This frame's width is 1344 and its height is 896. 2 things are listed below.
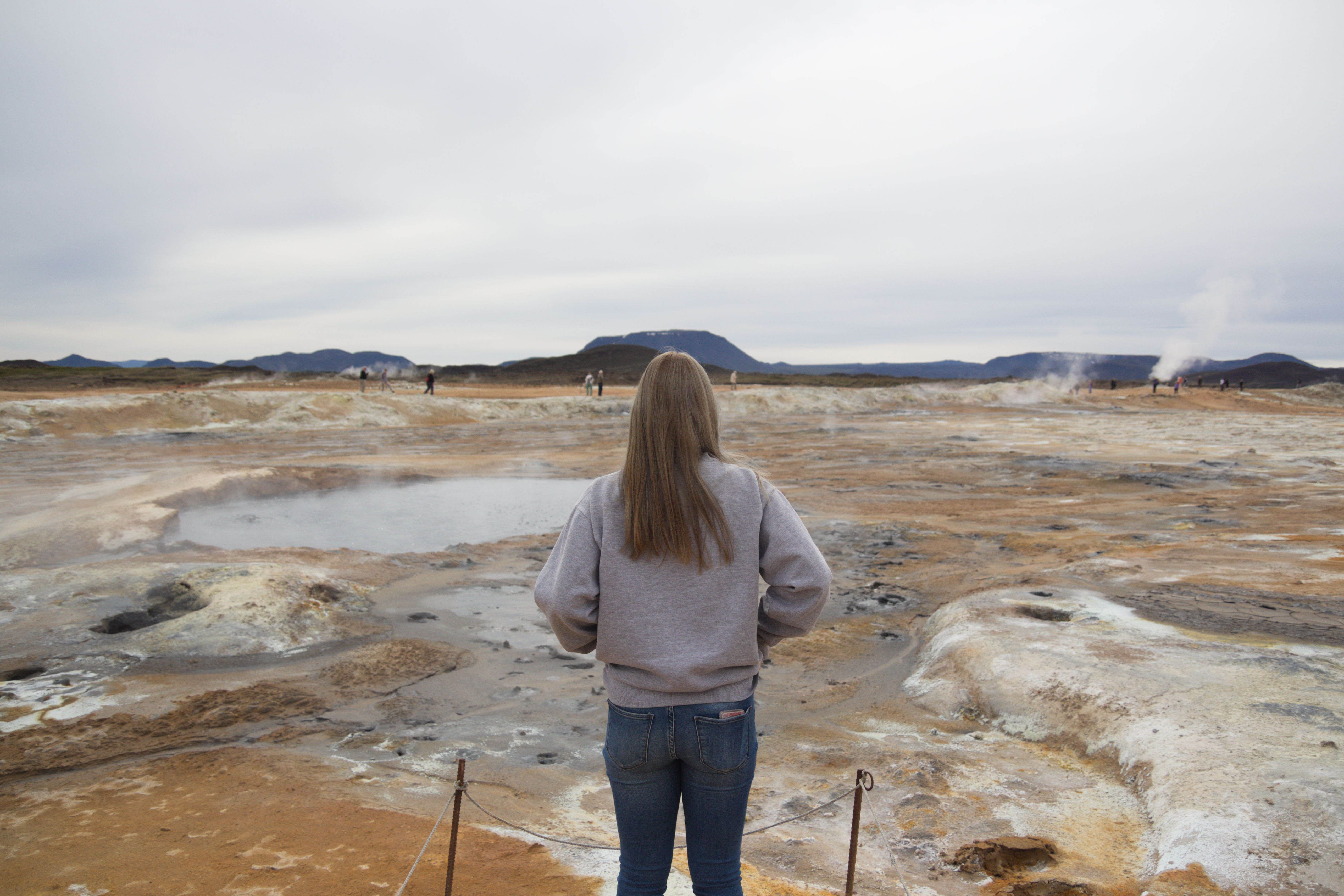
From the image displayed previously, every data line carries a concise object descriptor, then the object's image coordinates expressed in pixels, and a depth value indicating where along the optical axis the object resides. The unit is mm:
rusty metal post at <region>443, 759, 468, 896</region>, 2422
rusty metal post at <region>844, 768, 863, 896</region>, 2393
